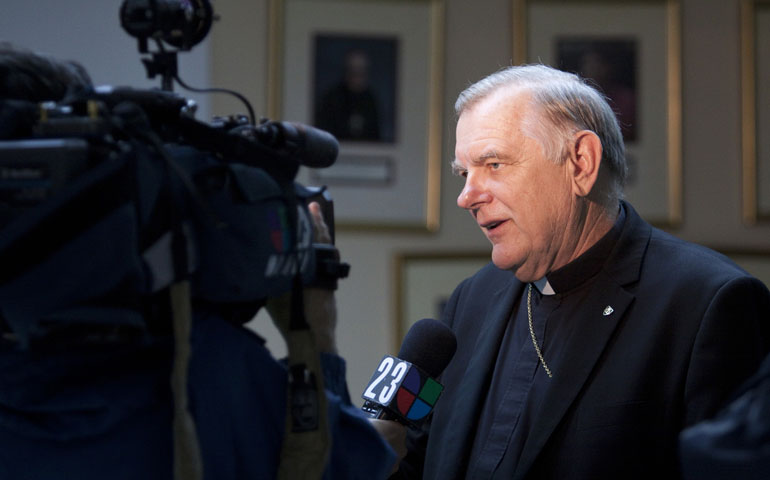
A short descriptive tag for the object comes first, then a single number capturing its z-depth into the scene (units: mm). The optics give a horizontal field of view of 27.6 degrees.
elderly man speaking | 1860
